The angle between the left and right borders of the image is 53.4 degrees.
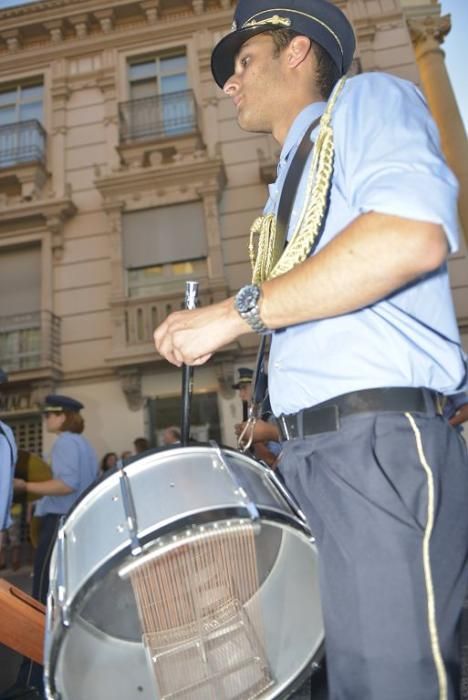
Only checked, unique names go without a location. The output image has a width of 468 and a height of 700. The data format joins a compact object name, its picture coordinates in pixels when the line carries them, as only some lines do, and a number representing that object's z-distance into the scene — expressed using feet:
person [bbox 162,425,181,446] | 21.84
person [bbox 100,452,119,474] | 25.13
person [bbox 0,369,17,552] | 9.50
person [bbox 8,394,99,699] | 9.95
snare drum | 2.73
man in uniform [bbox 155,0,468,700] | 2.63
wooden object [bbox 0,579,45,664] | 4.45
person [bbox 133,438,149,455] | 24.72
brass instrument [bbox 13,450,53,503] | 12.00
